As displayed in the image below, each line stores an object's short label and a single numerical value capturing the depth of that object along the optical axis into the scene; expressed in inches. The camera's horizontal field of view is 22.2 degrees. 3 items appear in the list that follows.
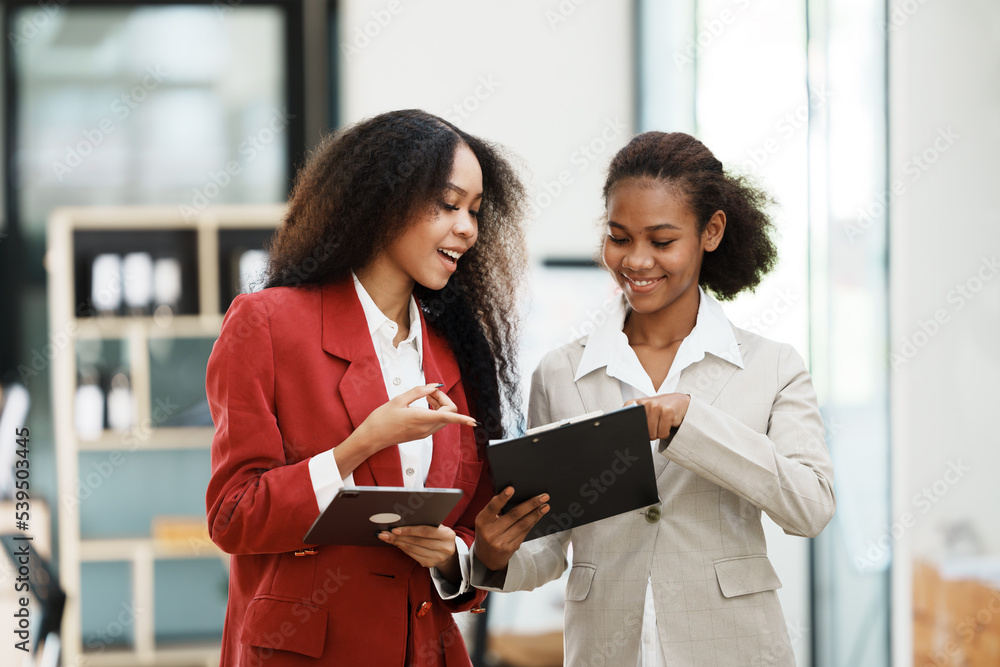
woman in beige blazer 144.5
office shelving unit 261.5
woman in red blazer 141.5
